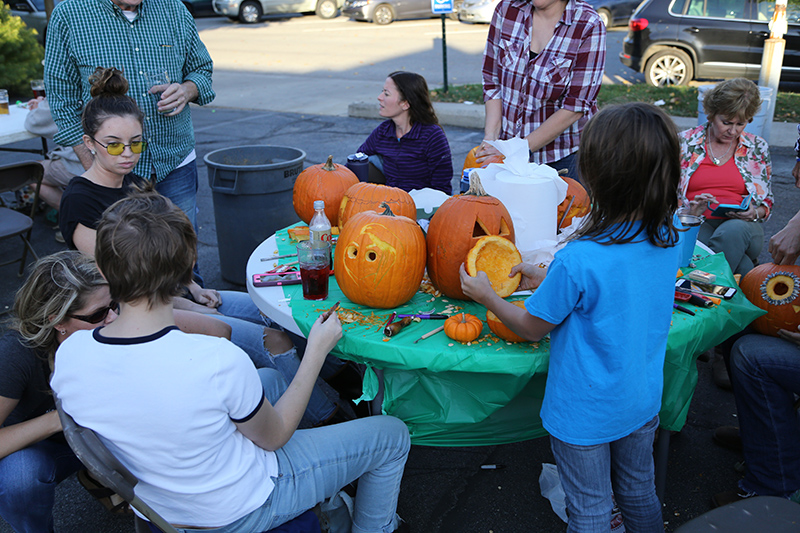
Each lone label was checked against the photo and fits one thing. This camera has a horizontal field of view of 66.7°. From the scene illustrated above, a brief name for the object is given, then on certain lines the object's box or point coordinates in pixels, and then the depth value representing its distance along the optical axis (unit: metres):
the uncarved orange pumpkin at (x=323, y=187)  3.02
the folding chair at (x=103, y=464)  1.53
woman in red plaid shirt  3.38
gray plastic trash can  4.15
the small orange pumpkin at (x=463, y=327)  2.04
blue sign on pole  9.55
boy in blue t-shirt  1.72
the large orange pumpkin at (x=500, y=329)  2.05
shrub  9.23
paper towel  2.44
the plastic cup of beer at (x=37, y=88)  5.89
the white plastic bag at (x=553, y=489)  2.56
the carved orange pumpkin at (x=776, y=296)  2.55
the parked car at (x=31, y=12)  13.18
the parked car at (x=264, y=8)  20.56
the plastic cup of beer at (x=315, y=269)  2.30
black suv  9.51
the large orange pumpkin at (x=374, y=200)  2.67
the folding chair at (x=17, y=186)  4.44
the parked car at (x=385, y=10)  19.64
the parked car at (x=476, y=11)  18.22
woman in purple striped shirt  3.97
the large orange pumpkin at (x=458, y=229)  2.26
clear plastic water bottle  2.37
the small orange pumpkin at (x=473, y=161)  3.15
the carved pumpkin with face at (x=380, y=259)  2.18
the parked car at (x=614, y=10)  16.78
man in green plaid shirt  3.37
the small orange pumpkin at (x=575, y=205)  2.82
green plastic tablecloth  2.00
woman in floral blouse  3.48
